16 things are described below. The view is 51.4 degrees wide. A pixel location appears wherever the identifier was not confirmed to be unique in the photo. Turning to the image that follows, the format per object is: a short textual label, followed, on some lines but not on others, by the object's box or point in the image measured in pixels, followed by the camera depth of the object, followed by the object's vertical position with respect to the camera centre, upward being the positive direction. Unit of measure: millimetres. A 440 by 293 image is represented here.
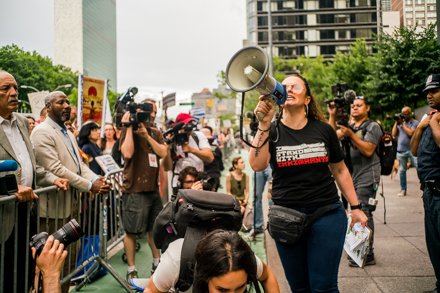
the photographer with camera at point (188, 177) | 4094 -186
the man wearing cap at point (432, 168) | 3658 -121
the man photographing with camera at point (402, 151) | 10561 +62
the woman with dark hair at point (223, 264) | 2016 -484
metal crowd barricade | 3152 -596
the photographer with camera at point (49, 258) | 1888 -420
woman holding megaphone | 2926 -175
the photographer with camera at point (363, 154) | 4906 +5
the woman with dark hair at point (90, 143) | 6453 +220
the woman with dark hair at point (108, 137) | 8087 +374
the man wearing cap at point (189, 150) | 5537 +82
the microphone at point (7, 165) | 2762 -37
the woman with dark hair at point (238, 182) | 7773 -453
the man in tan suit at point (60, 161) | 3959 -25
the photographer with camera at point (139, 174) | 4957 -185
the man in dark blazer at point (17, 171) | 3121 -84
